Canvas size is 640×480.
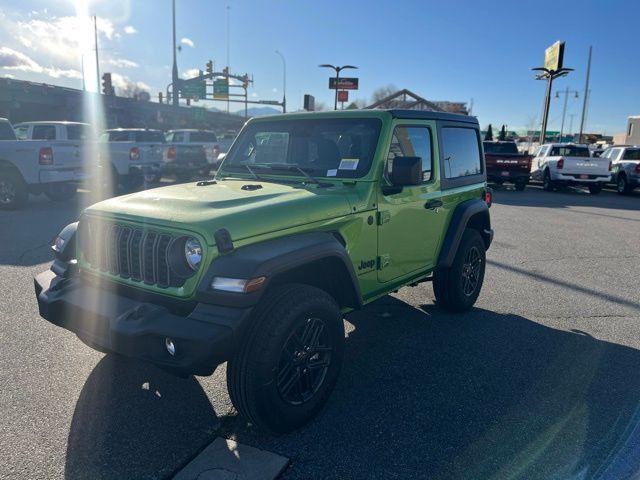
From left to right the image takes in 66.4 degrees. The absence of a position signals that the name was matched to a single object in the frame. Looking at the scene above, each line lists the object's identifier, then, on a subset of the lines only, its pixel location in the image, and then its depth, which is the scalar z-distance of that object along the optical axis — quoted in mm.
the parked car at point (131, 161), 12914
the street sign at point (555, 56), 27553
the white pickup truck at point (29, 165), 10148
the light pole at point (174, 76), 32972
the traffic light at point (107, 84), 35219
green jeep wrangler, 2578
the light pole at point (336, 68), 32122
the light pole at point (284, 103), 49072
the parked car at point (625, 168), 17250
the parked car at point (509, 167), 17875
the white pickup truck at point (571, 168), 17141
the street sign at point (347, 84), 37281
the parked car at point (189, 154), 16141
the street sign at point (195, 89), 45750
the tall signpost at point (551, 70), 27609
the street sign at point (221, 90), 48866
